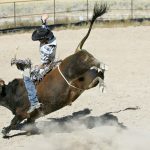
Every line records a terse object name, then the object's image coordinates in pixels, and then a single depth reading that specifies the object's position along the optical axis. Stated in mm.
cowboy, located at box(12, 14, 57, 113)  19797
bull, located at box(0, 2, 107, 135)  19375
